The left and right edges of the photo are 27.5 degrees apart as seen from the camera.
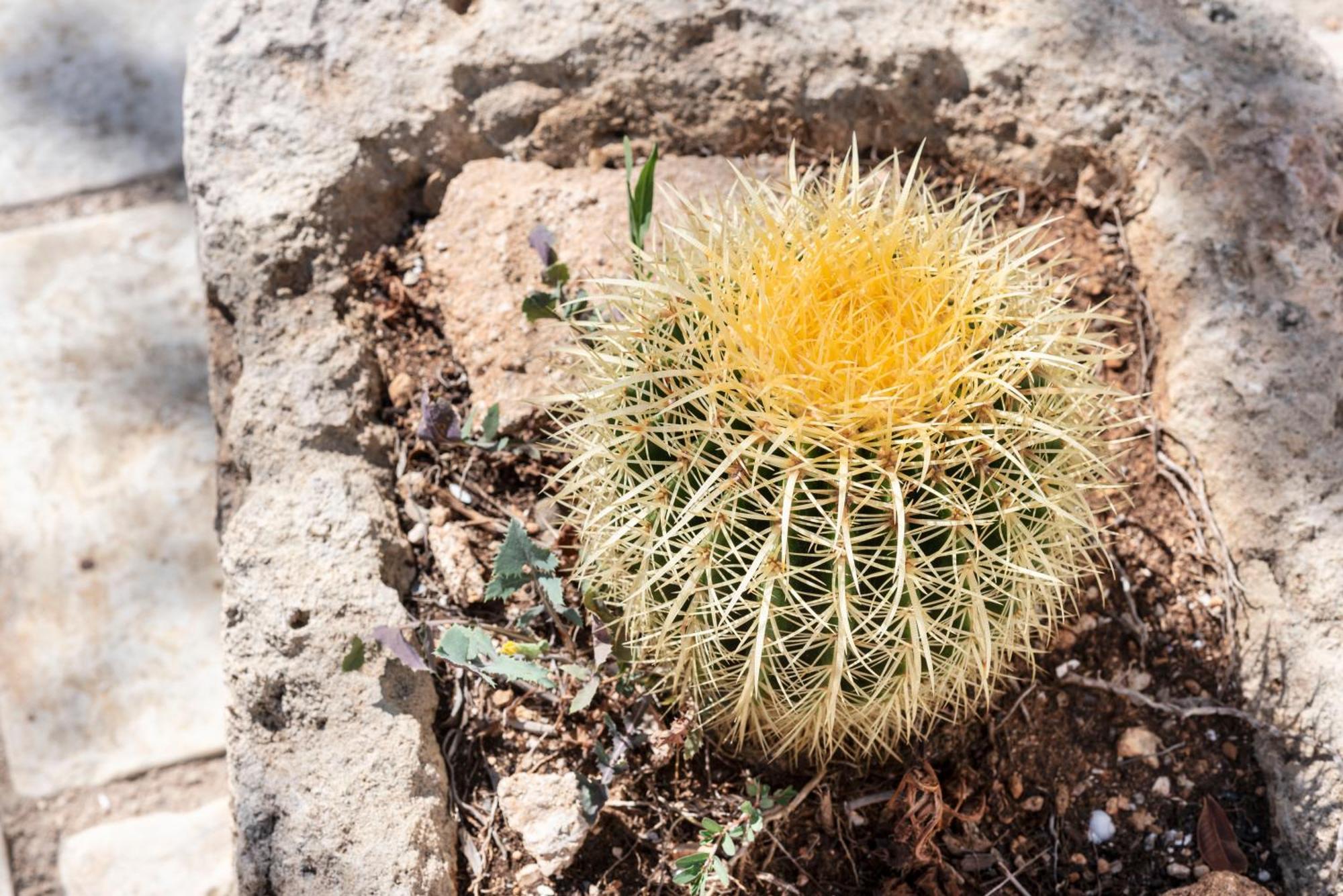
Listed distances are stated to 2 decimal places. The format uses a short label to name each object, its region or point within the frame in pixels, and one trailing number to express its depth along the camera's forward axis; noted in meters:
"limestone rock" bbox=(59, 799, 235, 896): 1.47
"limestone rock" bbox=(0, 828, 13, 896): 1.46
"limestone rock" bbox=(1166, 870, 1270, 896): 1.27
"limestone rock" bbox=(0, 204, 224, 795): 1.50
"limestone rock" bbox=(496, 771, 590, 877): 1.29
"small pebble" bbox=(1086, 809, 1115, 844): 1.32
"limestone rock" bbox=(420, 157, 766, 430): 1.40
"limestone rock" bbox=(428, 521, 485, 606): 1.36
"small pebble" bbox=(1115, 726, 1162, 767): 1.34
